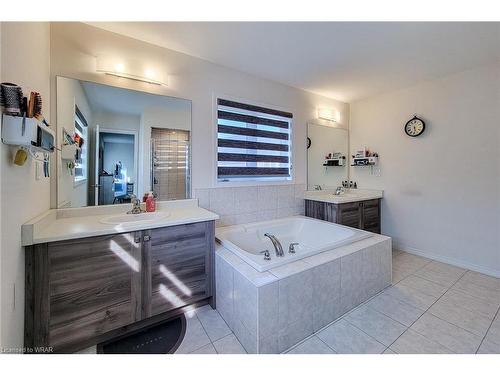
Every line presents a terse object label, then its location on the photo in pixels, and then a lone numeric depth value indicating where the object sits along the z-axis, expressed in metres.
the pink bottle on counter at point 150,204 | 1.96
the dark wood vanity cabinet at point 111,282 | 1.25
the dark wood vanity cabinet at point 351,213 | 2.79
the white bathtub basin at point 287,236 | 1.71
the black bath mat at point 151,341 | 1.41
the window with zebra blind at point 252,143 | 2.46
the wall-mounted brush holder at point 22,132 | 0.96
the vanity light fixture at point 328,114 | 3.29
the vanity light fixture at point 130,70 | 1.79
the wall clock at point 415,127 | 2.87
